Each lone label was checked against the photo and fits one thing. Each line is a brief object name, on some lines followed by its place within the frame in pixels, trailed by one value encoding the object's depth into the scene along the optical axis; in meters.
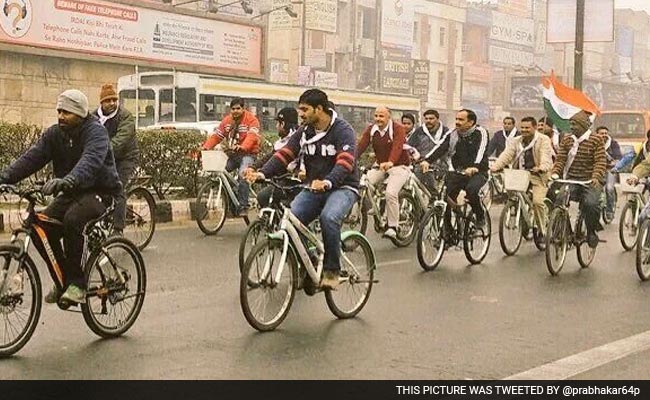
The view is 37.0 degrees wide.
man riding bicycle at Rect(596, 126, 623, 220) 14.82
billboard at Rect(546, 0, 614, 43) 22.88
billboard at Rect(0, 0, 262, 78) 29.33
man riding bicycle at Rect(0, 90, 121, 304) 5.89
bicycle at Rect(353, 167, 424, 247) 11.60
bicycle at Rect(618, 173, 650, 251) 11.81
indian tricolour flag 11.62
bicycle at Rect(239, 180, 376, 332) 6.44
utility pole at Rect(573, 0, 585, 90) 21.80
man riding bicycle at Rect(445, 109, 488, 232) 10.08
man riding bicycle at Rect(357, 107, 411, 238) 11.33
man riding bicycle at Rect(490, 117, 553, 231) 10.94
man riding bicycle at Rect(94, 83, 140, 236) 9.23
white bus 22.92
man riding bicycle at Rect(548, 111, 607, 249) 9.71
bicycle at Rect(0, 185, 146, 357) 5.62
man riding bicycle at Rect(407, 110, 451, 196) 11.71
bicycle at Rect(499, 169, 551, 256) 10.98
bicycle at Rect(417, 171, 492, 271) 9.63
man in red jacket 11.87
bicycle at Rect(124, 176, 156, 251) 10.43
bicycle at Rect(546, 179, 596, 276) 9.49
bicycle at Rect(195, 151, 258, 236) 11.92
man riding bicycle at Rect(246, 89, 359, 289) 6.88
